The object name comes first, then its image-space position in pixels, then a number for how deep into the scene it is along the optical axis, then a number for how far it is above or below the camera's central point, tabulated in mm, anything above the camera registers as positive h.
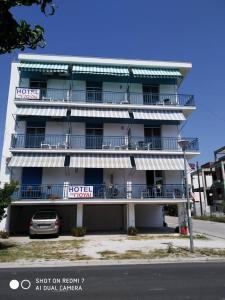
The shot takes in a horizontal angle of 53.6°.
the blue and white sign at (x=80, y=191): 16027 +328
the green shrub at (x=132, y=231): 16156 -2514
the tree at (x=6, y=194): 12006 +78
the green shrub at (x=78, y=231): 15628 -2443
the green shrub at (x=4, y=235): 15193 -2628
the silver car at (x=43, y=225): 14771 -1912
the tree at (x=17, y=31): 2636 +2005
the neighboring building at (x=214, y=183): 39334 +2431
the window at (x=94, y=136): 18129 +4734
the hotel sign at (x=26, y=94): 17330 +7814
